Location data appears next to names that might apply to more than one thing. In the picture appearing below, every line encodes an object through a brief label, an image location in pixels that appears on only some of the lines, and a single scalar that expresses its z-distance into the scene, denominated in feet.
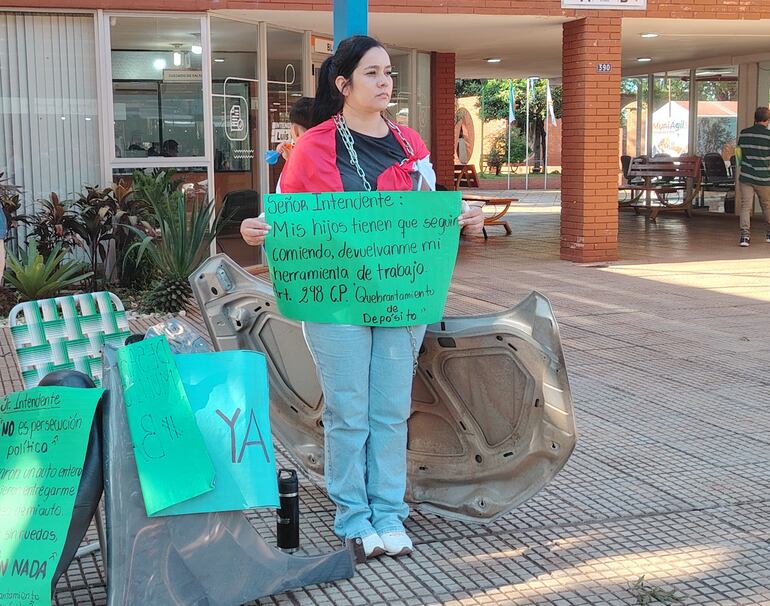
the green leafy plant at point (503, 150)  165.68
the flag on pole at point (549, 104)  116.74
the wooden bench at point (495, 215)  53.47
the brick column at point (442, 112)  54.95
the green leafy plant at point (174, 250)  30.76
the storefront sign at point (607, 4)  39.83
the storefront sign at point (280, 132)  40.96
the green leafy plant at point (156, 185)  32.50
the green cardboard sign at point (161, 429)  10.25
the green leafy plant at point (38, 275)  29.71
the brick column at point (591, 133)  40.75
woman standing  12.41
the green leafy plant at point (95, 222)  33.04
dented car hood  12.39
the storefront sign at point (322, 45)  43.60
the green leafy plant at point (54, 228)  32.68
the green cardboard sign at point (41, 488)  10.20
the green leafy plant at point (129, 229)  33.04
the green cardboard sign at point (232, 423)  10.73
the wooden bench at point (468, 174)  87.40
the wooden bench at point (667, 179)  65.46
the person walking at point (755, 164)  46.32
